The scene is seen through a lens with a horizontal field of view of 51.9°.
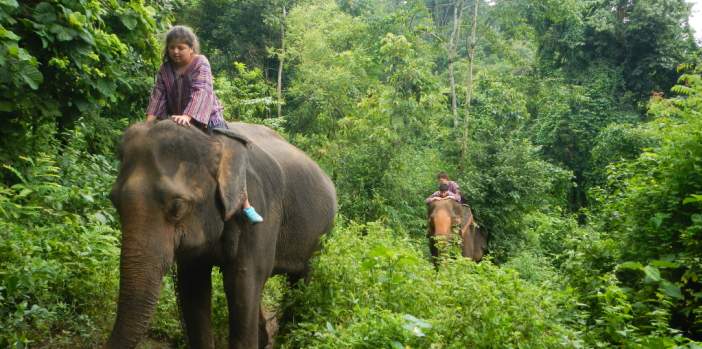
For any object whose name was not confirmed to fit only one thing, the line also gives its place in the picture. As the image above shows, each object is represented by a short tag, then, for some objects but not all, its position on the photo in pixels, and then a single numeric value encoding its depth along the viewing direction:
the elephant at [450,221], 10.68
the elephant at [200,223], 3.59
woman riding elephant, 4.35
